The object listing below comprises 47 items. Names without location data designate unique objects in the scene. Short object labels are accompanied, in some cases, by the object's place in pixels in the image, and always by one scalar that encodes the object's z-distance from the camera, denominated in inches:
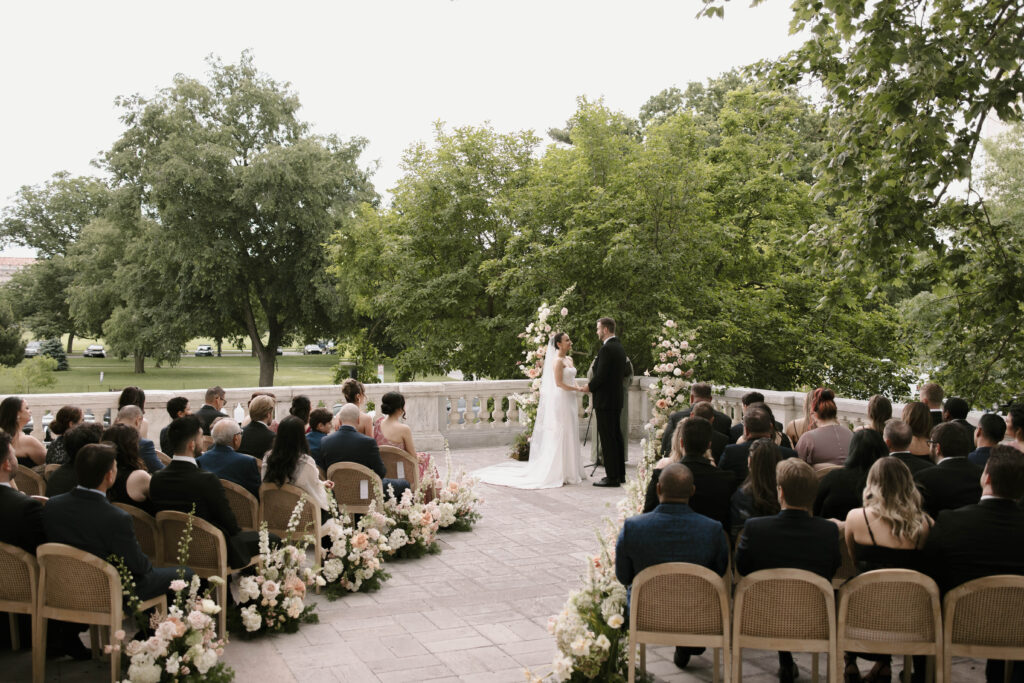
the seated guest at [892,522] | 178.2
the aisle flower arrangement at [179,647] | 179.0
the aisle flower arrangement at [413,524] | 305.4
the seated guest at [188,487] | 219.8
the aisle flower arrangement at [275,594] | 223.6
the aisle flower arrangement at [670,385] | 459.5
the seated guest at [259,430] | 288.5
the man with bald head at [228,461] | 256.4
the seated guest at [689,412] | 299.1
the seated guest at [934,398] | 294.7
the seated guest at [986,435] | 229.5
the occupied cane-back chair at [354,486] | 289.1
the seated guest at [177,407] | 309.4
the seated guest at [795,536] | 174.4
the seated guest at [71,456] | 226.4
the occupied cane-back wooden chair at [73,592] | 182.5
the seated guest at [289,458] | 253.9
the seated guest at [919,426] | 227.4
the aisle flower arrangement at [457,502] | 340.2
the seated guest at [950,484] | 208.4
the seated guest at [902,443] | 216.4
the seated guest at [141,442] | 261.5
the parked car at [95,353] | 3469.5
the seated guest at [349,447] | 293.0
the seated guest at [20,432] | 269.4
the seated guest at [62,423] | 271.3
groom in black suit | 438.9
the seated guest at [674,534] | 177.8
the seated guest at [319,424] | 307.1
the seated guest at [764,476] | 193.9
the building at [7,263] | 3656.5
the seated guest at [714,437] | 273.1
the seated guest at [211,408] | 329.4
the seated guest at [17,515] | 193.6
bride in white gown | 445.7
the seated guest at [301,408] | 304.2
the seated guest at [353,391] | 331.6
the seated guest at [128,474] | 227.1
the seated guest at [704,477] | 211.2
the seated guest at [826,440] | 263.0
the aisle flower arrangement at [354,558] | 258.4
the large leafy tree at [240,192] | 1304.1
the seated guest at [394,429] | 323.3
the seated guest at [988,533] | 169.8
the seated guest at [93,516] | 187.2
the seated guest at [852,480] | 213.3
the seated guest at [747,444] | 239.0
